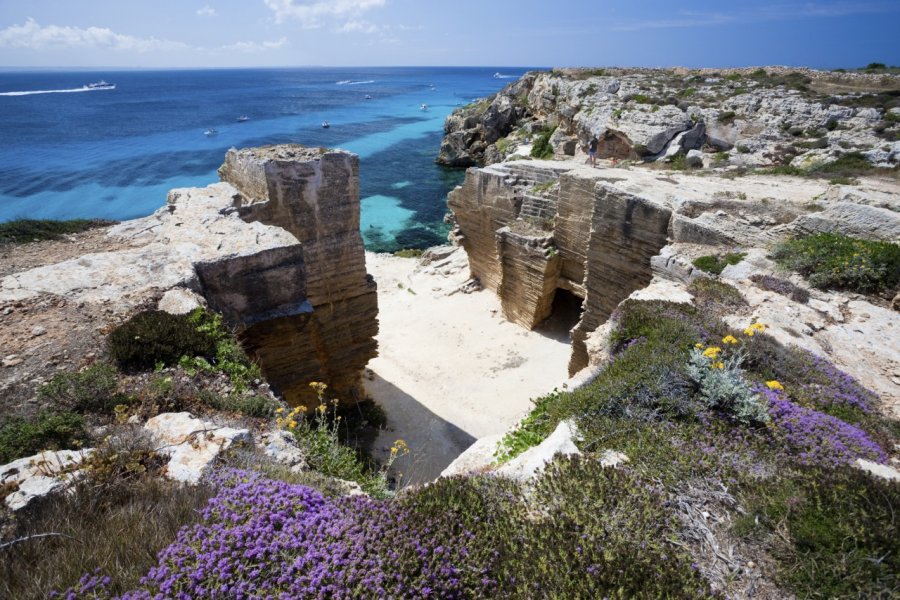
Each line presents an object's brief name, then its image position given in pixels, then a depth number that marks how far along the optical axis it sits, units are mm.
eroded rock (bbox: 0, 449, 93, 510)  2792
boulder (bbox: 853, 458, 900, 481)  3204
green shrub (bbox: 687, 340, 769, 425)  3789
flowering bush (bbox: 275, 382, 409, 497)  4008
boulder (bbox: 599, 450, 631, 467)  3459
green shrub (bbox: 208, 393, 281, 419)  4449
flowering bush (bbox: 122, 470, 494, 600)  2201
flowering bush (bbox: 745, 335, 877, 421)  4262
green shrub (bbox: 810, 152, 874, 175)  13126
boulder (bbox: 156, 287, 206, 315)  5551
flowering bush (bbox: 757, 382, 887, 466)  3430
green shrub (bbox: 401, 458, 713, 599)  2383
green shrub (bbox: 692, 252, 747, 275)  8289
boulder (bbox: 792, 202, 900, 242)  7844
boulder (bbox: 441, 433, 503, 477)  4506
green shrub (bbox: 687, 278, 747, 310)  6621
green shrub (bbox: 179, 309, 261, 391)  4977
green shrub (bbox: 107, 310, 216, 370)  4738
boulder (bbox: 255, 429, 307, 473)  3764
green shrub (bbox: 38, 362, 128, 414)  4020
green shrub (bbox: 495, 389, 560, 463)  4730
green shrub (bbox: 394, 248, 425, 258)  23906
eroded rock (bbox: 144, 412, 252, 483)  3316
